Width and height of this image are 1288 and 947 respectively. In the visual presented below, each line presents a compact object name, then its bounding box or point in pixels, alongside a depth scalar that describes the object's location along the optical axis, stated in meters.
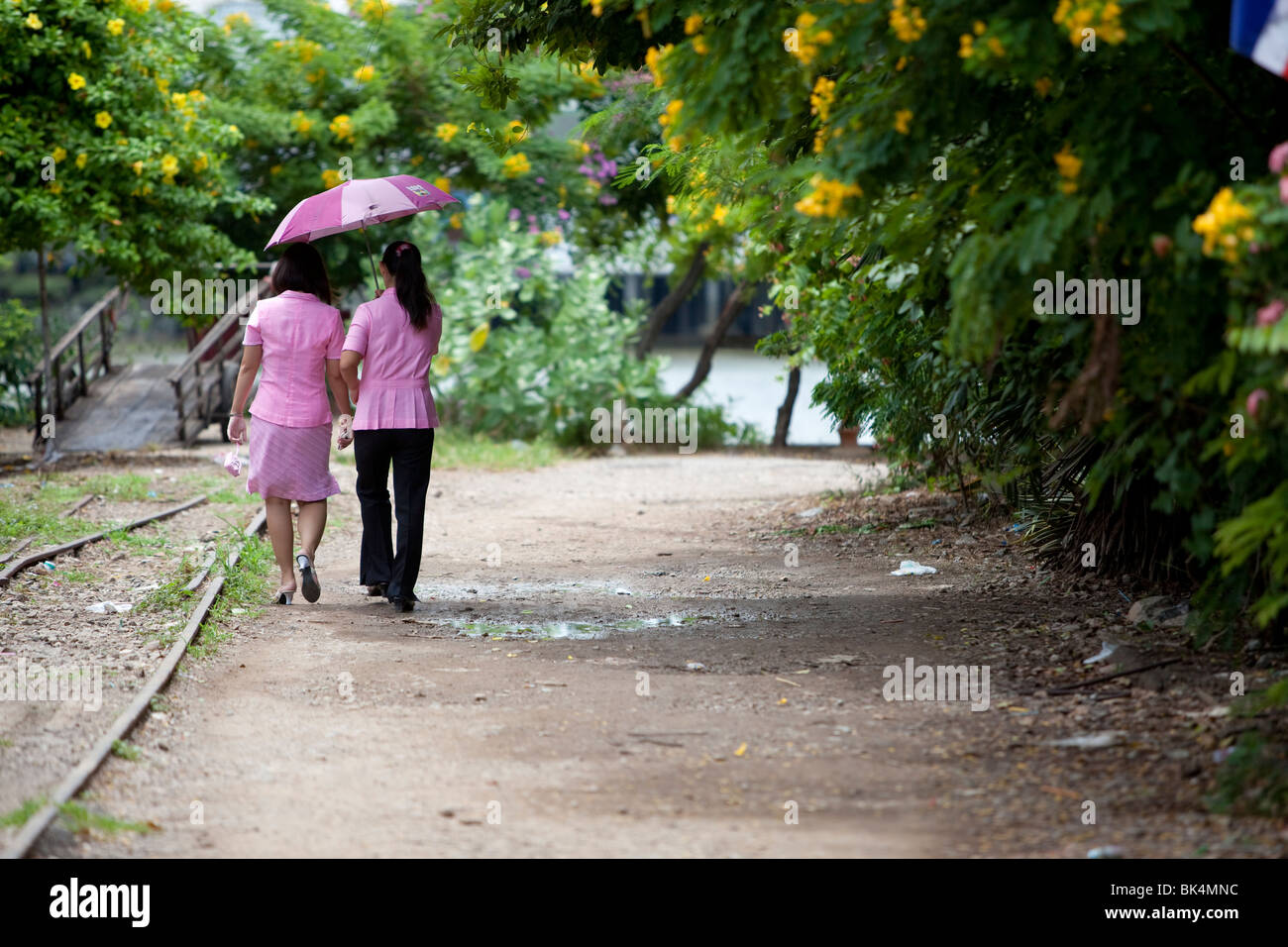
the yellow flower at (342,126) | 17.62
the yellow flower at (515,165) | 18.05
